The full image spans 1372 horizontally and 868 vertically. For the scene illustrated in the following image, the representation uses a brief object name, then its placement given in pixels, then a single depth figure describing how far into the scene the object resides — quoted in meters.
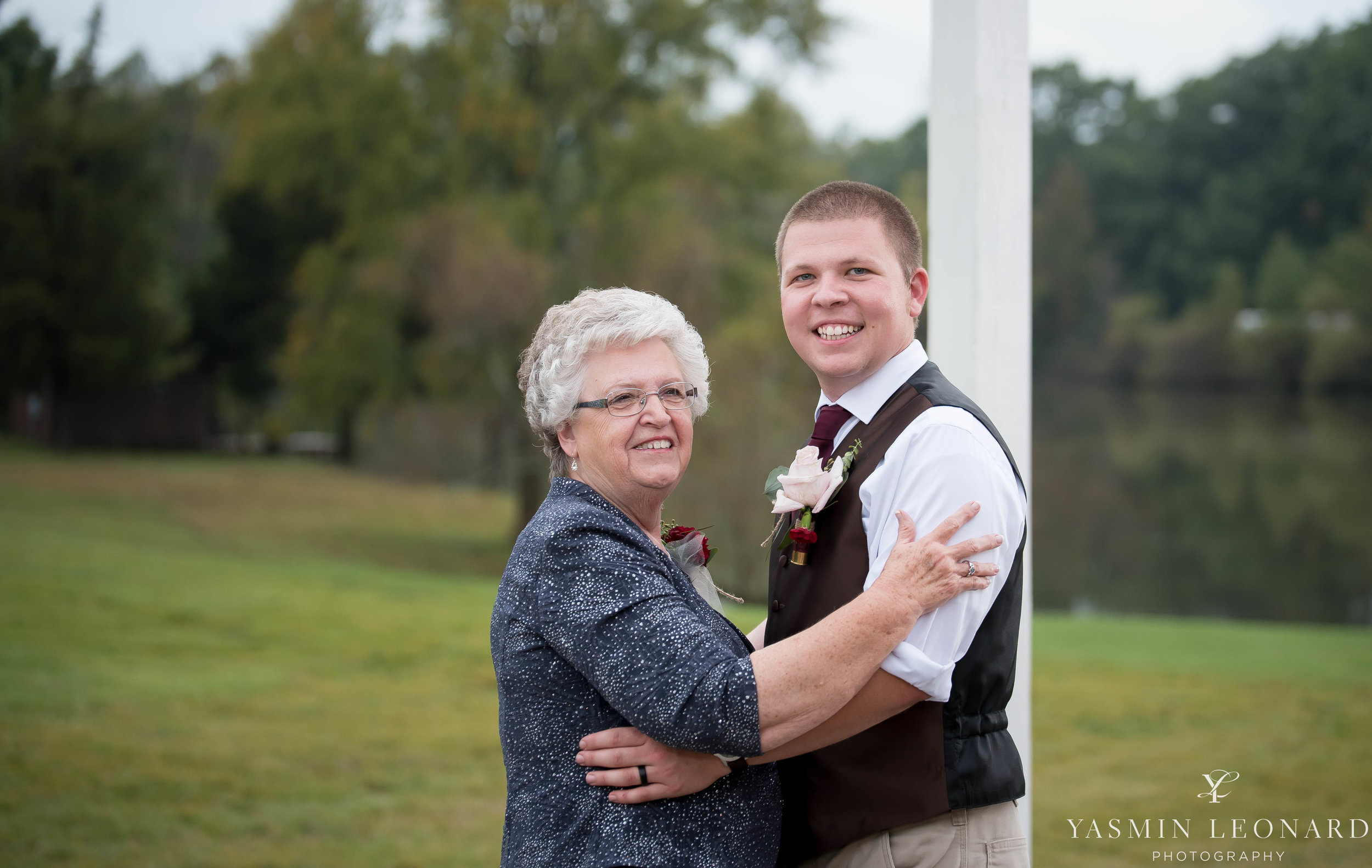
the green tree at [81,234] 16.08
